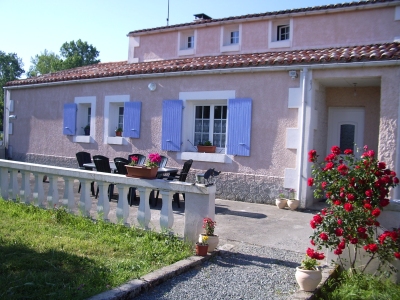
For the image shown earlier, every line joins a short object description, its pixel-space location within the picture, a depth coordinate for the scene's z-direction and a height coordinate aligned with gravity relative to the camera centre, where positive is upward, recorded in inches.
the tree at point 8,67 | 2000.5 +338.5
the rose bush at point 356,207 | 151.1 -23.0
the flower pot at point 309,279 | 142.5 -48.6
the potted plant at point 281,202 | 322.3 -47.0
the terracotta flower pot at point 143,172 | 203.5 -17.3
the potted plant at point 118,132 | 443.5 +6.2
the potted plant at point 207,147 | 377.4 -5.6
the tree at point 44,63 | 2094.0 +386.2
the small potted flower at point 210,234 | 181.0 -43.5
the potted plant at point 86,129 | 487.5 +8.0
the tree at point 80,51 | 2058.3 +448.3
